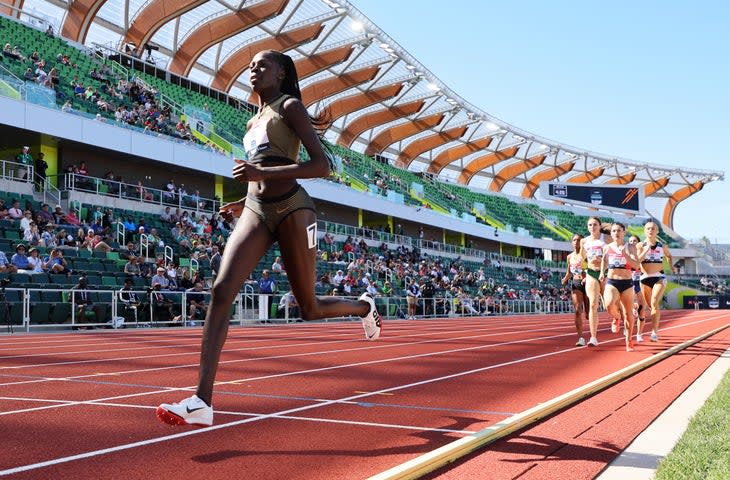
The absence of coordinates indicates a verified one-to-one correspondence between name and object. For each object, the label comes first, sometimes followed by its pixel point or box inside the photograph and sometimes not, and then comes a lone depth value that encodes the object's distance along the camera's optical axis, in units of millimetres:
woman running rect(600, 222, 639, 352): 10859
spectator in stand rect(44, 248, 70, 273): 16953
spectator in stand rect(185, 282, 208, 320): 19469
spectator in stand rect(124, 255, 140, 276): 18906
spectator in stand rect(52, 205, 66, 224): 19647
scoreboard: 77000
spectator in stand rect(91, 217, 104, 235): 20391
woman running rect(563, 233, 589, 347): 11617
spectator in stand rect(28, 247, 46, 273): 16484
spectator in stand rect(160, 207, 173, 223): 24191
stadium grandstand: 20312
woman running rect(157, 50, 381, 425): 4004
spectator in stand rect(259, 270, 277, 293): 22125
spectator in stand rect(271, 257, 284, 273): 24453
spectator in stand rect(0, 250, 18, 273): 15703
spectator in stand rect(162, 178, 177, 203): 25547
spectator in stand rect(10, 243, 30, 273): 16281
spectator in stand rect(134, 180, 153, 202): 24469
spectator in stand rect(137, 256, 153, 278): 19406
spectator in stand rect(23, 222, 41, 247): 17656
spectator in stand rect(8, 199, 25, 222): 18266
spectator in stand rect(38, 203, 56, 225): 19094
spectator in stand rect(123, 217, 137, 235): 21545
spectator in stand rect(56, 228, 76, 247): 18703
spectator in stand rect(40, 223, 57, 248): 18025
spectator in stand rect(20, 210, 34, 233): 17922
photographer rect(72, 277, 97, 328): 16641
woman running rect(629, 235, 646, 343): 12016
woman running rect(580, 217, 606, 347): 11180
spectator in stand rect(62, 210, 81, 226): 19953
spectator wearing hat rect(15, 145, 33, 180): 21188
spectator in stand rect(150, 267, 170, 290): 18844
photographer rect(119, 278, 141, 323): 17594
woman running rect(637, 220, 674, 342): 11914
